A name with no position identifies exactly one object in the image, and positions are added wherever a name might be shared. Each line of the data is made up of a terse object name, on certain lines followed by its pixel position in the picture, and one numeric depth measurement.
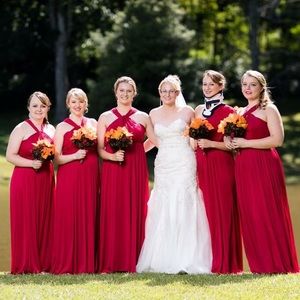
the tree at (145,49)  30.83
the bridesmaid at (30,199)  10.44
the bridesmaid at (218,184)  10.13
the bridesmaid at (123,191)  10.38
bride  10.27
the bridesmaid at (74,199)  10.34
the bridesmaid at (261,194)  9.95
